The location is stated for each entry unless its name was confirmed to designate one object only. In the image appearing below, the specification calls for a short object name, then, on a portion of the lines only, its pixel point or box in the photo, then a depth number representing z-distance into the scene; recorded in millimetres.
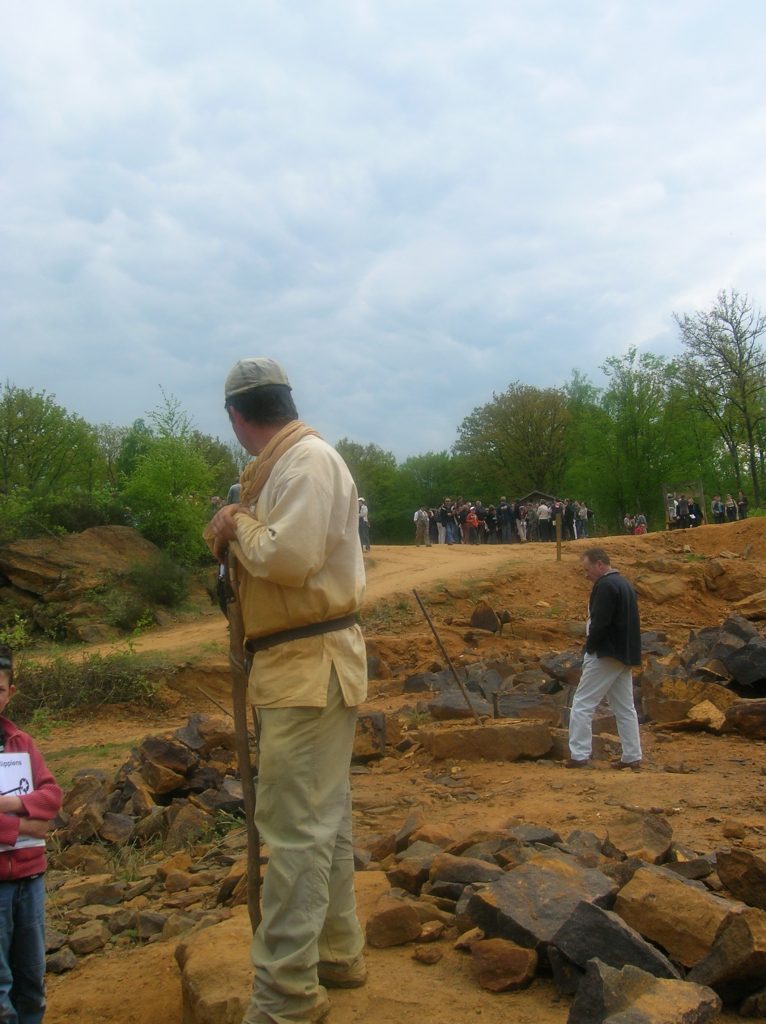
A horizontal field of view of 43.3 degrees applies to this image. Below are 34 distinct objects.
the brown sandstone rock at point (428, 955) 3486
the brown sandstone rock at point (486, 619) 16305
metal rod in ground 8992
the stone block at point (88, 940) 4785
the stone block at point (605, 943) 3090
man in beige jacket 2855
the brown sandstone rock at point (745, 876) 3773
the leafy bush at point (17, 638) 14258
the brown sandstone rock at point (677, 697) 9539
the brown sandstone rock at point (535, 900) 3367
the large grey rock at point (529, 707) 9641
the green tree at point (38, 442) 36312
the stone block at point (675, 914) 3270
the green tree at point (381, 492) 64000
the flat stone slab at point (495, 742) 8359
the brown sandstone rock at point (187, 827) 6625
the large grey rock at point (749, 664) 10000
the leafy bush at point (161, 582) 20766
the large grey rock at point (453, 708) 9734
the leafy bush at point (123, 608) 19656
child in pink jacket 3207
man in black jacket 7785
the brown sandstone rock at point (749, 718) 8742
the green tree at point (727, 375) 35219
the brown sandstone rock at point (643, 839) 4434
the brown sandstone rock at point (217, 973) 3191
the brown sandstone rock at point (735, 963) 3051
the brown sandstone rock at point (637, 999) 2713
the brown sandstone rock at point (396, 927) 3648
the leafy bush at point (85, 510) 23766
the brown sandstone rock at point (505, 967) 3254
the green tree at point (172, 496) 24219
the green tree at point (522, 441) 53688
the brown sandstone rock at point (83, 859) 6399
